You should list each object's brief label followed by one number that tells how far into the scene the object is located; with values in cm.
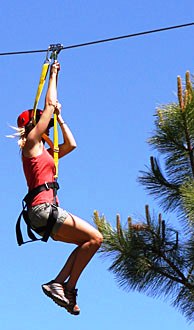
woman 1191
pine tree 2008
